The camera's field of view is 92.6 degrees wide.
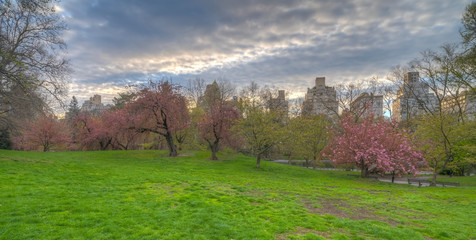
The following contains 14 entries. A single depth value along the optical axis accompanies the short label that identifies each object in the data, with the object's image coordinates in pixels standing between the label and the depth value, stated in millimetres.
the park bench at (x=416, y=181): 20872
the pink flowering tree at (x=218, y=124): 22500
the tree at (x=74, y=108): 45594
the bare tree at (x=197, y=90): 40719
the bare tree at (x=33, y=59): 10609
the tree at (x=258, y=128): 20116
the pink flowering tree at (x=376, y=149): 17172
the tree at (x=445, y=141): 17203
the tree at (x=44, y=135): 28703
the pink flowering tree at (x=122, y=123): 20791
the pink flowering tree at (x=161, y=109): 20989
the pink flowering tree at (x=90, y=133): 29062
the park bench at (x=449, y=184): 19547
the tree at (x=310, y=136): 22609
